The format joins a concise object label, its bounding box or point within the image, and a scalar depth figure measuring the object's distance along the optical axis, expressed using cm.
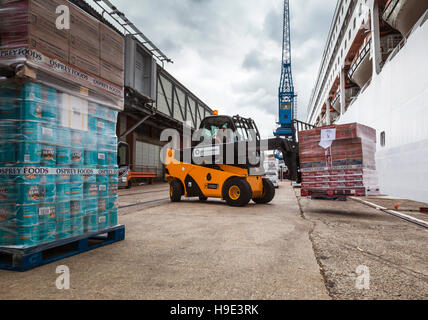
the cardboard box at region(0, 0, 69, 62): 251
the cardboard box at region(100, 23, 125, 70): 340
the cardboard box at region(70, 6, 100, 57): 296
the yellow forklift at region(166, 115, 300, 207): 726
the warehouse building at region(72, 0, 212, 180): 1716
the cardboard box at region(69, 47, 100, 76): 295
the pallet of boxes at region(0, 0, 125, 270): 249
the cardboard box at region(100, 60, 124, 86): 340
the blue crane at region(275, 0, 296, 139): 3139
